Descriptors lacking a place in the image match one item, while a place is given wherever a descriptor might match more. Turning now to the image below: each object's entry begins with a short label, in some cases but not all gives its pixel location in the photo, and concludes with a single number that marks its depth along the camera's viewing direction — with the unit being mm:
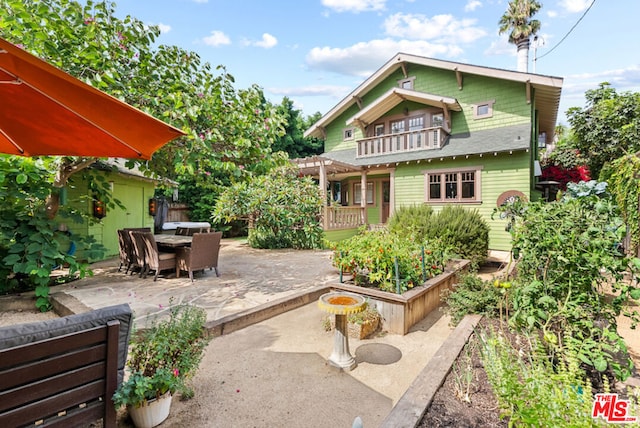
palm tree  20609
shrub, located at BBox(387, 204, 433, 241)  7625
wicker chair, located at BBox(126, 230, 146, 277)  6445
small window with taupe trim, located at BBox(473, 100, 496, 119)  12224
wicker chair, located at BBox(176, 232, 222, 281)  6309
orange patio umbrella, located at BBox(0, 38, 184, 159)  1545
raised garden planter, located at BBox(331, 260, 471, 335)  4242
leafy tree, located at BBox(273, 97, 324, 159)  23125
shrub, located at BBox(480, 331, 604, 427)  1471
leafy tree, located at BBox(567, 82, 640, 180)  13039
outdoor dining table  6499
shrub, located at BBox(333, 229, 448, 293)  4703
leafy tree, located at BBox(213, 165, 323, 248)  11164
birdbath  3164
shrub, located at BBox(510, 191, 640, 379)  2572
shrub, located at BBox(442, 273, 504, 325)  4191
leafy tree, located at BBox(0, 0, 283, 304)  4676
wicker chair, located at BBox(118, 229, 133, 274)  6941
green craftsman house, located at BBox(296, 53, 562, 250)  11094
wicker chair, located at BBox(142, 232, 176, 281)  6195
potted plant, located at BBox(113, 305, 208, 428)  2082
